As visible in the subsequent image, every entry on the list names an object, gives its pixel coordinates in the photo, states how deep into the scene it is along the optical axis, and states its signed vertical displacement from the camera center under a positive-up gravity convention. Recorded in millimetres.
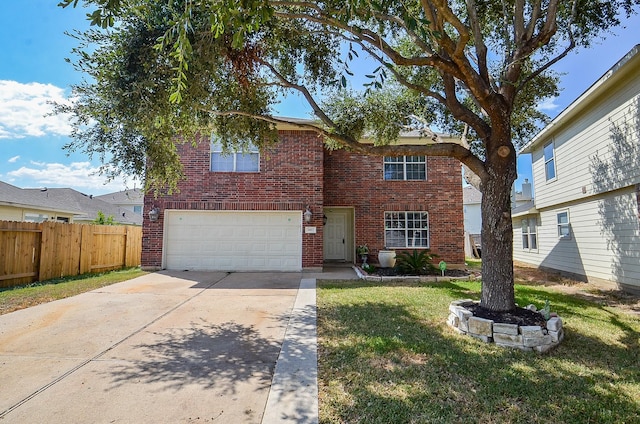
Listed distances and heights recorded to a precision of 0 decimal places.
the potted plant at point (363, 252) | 12094 -703
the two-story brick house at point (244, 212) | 11070 +659
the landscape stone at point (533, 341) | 4117 -1323
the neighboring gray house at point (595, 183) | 7859 +1528
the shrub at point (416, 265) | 10500 -1002
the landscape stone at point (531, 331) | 4133 -1205
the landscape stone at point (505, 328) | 4223 -1206
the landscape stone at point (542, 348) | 4059 -1400
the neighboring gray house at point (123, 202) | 28812 +2457
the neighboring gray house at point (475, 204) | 26019 +2509
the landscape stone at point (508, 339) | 4172 -1333
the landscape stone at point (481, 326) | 4367 -1233
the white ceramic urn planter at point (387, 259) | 11453 -892
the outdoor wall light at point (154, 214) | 10875 +545
